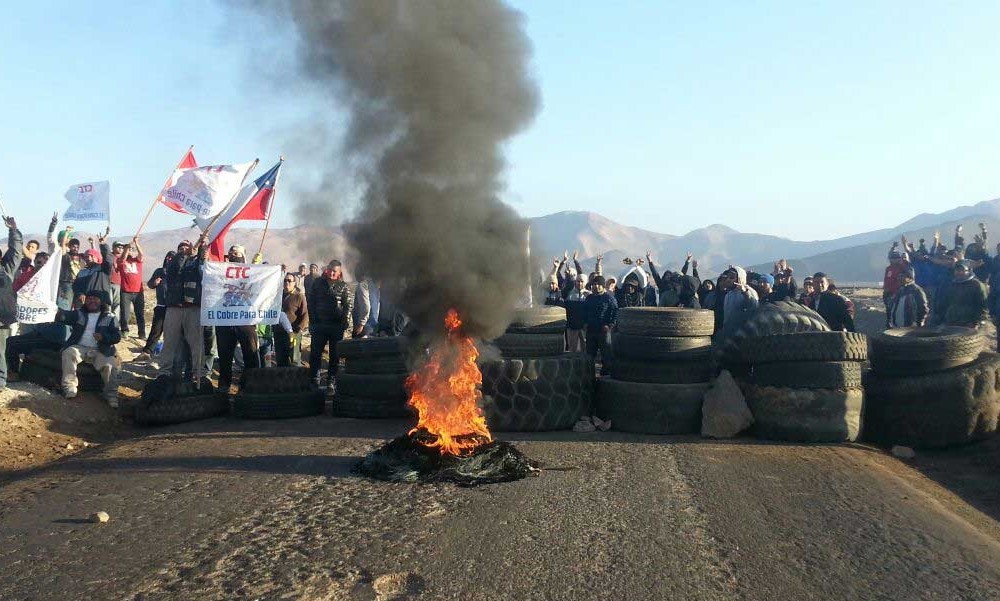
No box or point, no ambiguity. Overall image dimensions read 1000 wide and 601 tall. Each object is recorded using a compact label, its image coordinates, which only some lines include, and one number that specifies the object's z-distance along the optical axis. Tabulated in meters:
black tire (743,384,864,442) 8.31
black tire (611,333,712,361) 9.31
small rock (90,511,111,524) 5.40
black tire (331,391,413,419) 9.83
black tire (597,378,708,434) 8.77
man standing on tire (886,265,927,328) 12.80
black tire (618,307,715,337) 9.47
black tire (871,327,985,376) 8.84
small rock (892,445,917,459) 8.39
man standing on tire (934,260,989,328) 11.75
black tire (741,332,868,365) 8.58
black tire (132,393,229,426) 9.77
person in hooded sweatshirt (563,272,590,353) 14.56
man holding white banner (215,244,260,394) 11.65
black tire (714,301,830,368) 9.58
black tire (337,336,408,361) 10.17
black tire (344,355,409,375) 10.16
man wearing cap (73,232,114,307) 12.77
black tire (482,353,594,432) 8.80
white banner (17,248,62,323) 11.70
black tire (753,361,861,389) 8.47
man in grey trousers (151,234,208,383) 11.47
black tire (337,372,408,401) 9.84
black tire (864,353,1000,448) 8.45
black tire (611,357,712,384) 9.24
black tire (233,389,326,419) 9.98
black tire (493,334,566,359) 9.28
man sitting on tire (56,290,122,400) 10.59
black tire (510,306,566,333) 9.69
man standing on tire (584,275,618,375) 14.08
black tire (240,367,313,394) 10.10
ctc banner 11.38
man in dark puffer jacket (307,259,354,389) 11.91
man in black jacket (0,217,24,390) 9.91
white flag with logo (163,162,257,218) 15.76
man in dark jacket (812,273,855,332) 12.15
